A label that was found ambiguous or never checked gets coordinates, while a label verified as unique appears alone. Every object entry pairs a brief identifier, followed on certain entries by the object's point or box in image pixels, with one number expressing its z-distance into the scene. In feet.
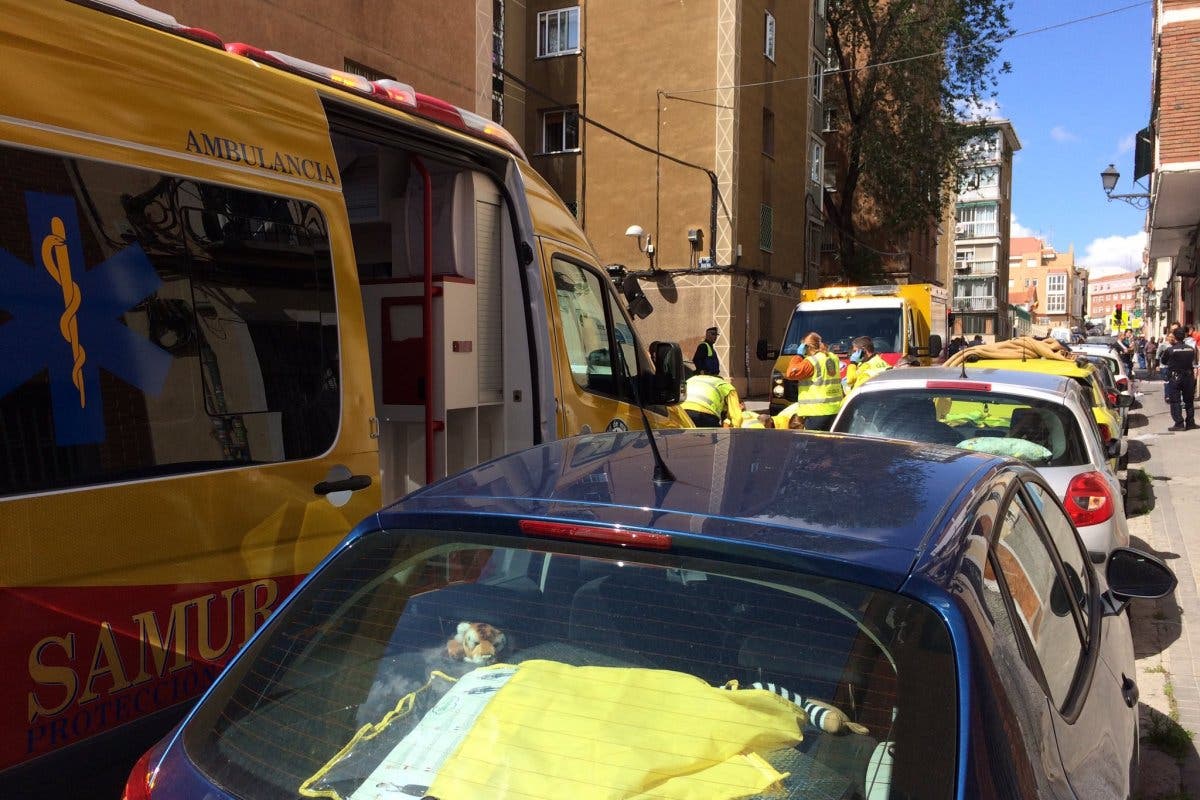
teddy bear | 6.14
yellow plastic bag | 5.12
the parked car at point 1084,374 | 24.57
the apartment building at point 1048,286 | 345.31
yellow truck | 47.60
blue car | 5.10
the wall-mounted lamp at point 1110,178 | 65.67
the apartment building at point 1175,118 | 49.75
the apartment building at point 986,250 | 213.87
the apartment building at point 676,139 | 76.59
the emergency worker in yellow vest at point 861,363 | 34.73
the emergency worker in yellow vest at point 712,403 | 29.09
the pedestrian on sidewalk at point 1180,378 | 50.35
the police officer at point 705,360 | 55.52
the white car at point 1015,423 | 17.28
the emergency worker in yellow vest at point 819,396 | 30.91
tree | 95.20
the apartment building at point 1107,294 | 460.96
